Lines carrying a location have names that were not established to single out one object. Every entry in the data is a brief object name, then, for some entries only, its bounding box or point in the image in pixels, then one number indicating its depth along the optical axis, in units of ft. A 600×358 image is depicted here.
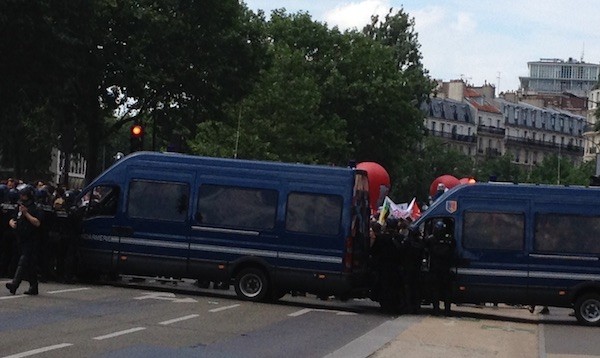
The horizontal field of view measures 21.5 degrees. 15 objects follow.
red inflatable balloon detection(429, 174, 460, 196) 174.19
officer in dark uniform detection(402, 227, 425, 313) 93.35
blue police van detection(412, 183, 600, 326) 93.35
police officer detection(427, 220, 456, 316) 93.35
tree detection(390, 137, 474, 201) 393.09
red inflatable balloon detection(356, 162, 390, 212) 151.64
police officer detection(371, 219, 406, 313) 93.50
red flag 145.24
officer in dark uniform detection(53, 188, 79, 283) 94.79
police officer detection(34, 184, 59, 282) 94.22
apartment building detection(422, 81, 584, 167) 624.59
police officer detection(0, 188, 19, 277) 93.86
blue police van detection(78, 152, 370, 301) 91.50
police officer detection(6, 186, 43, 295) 80.79
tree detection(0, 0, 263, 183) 189.57
